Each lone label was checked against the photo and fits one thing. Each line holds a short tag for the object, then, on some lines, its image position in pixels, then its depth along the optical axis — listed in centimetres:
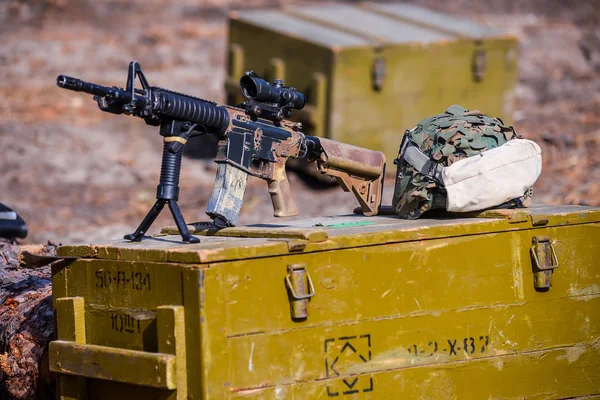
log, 1055
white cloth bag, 1009
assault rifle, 902
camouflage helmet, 1040
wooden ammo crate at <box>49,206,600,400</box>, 843
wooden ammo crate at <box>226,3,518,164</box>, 2237
